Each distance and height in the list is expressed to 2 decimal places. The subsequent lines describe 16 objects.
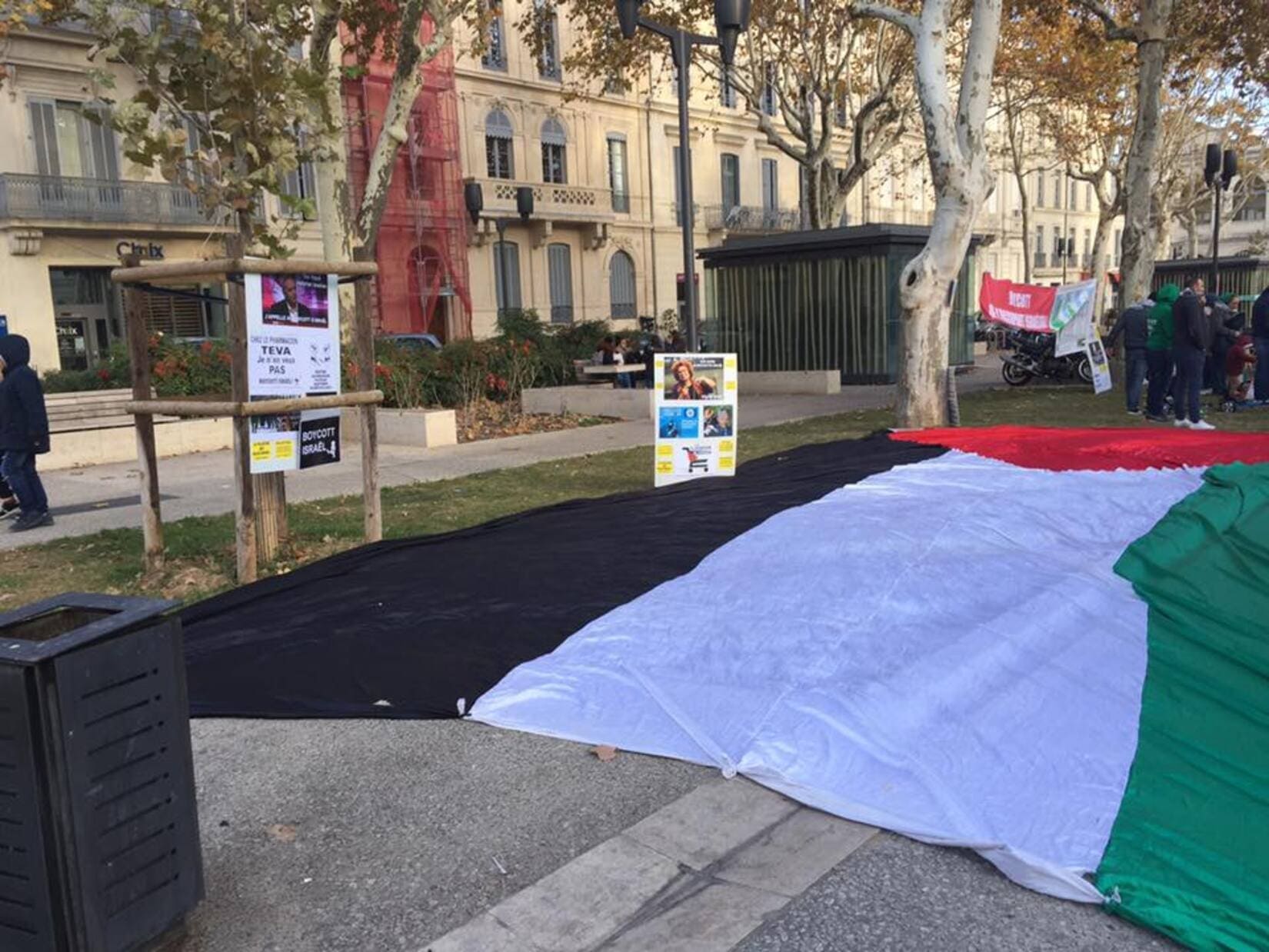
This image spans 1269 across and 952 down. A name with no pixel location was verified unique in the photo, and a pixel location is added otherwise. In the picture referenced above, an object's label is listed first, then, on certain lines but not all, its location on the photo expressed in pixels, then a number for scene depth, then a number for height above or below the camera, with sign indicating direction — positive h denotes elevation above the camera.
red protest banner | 15.98 +0.47
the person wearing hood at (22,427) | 8.99 -0.42
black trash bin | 2.50 -1.02
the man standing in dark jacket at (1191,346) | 12.11 -0.24
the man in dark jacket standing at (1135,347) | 13.95 -0.26
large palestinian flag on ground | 3.29 -1.38
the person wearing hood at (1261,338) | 14.33 -0.21
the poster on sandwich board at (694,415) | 8.87 -0.58
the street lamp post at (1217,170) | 20.23 +3.12
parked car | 20.57 +0.47
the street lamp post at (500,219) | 22.69 +3.59
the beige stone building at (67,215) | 26.67 +4.32
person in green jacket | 13.19 -0.31
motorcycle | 18.89 -0.56
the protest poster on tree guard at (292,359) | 6.43 +0.05
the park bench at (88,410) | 16.12 -0.54
